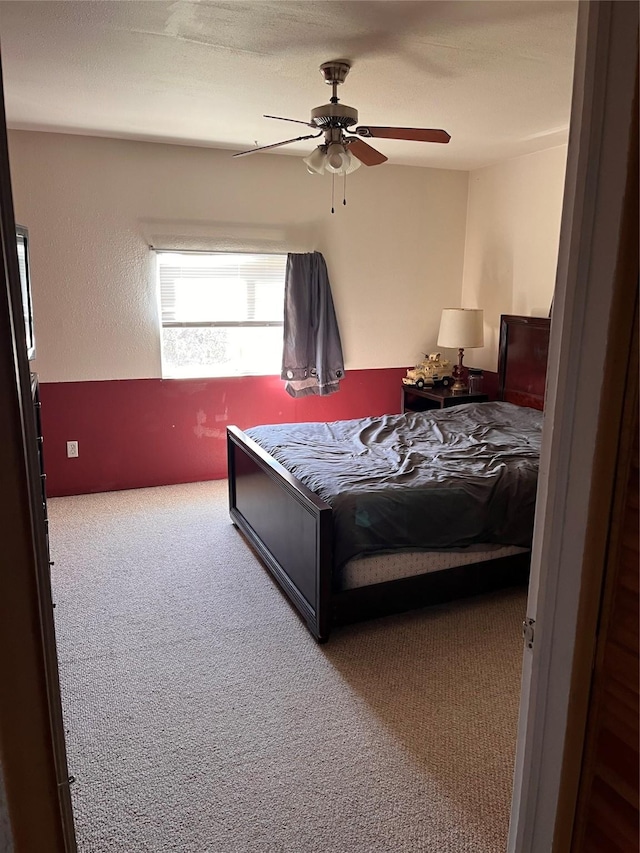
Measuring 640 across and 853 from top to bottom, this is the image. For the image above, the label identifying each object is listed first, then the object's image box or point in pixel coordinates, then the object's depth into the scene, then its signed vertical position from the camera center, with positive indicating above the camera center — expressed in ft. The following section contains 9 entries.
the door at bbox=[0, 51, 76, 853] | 2.64 -1.51
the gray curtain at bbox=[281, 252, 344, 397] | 15.81 -0.96
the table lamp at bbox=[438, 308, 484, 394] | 15.90 -0.80
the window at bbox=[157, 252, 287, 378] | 14.97 -0.44
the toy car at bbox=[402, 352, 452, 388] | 17.02 -2.15
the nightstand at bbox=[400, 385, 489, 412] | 15.99 -2.73
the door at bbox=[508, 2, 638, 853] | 2.86 -0.56
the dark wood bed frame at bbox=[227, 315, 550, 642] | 8.62 -4.25
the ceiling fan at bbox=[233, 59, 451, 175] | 9.00 +2.47
